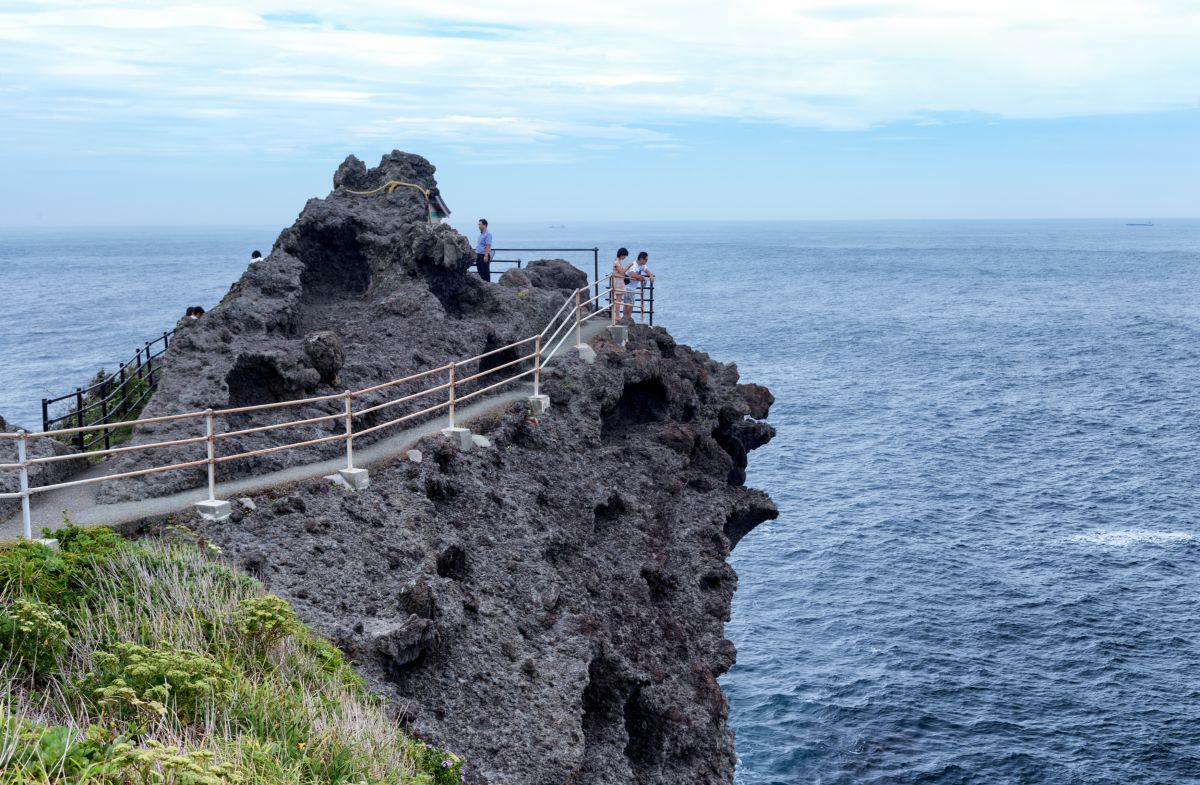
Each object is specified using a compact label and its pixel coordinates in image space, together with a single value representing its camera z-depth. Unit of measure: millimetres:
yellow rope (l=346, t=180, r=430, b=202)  28672
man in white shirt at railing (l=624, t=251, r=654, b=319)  30547
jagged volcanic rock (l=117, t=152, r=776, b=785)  14141
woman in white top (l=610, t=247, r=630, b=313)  30062
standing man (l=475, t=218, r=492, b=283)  30900
